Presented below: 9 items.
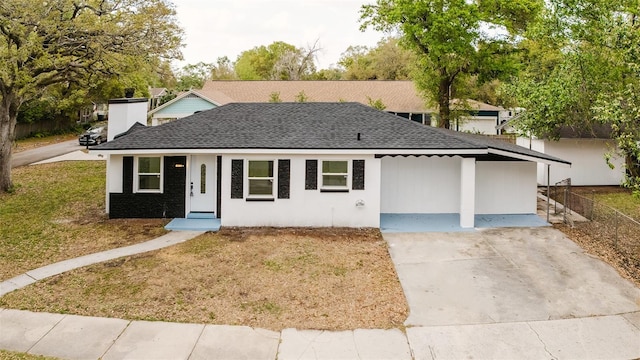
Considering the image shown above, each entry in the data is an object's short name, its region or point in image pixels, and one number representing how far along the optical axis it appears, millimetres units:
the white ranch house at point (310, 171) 15070
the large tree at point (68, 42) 16578
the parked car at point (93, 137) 34803
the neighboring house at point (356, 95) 37594
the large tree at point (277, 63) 66625
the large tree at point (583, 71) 12742
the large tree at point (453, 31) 24391
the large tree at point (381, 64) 57334
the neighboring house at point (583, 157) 23453
